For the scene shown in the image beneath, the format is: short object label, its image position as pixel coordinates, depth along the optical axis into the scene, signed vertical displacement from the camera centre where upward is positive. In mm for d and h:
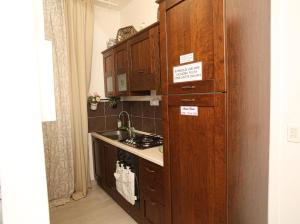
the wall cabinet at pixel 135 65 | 1981 +422
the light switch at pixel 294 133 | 1316 -268
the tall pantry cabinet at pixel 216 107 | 1129 -67
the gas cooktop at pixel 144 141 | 2303 -554
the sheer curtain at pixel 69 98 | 2830 +29
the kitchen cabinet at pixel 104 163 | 2697 -966
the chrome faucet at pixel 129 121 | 3355 -409
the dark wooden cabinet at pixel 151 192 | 1795 -925
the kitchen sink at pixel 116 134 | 3137 -587
